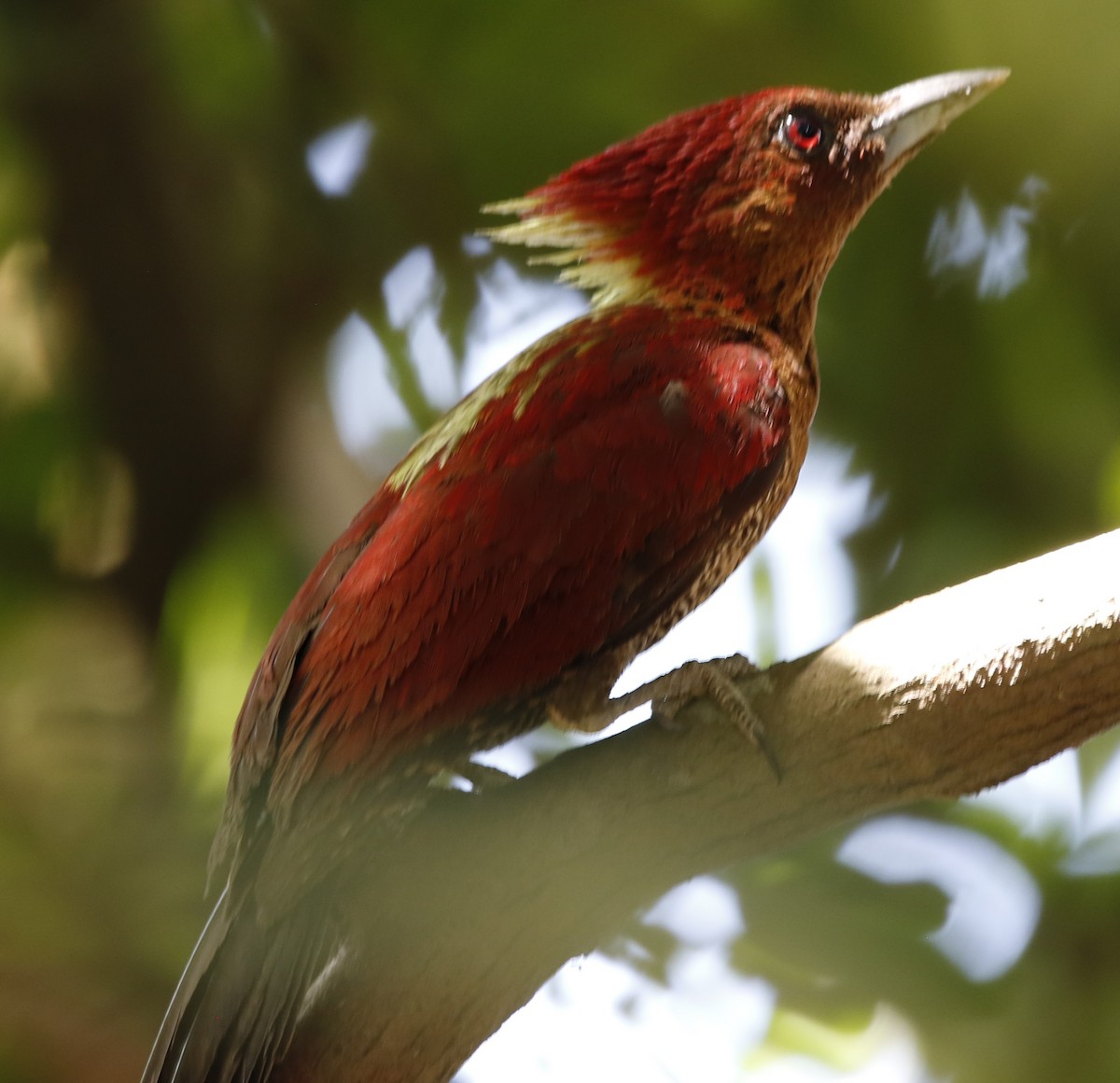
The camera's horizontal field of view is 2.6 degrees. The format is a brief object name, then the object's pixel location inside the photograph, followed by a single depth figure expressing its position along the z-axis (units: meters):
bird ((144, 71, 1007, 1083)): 4.58
